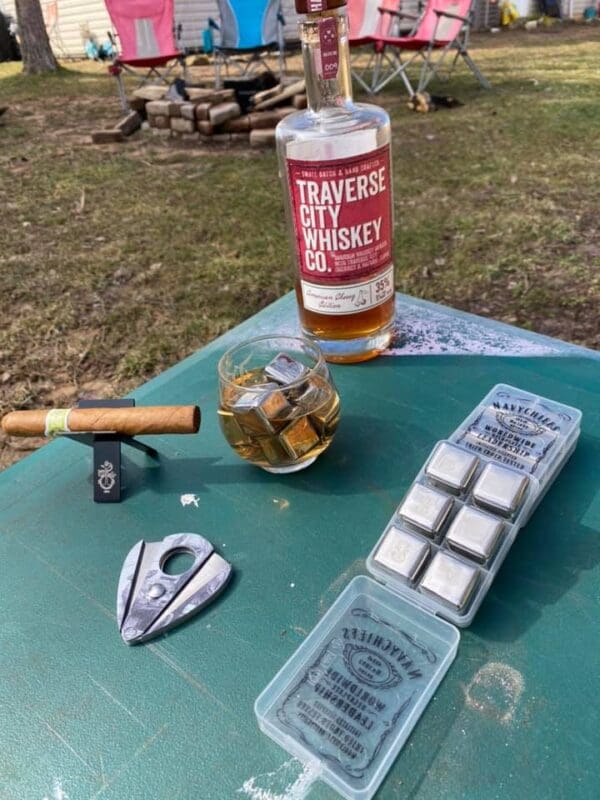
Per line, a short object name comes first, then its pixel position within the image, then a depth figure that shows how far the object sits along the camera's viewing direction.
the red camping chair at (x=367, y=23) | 4.77
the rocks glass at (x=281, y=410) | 0.60
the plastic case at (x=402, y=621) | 0.44
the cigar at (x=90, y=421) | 0.63
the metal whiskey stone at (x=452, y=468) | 0.55
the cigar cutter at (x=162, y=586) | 0.53
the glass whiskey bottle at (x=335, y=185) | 0.69
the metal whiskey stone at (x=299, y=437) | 0.61
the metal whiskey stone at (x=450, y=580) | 0.49
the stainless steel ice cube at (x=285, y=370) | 0.63
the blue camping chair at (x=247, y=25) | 4.95
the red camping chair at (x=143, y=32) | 4.75
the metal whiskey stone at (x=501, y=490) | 0.52
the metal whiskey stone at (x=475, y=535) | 0.50
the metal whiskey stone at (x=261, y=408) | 0.59
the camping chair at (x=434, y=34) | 4.57
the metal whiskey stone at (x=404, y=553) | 0.52
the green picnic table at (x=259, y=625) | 0.43
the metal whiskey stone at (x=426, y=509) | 0.52
